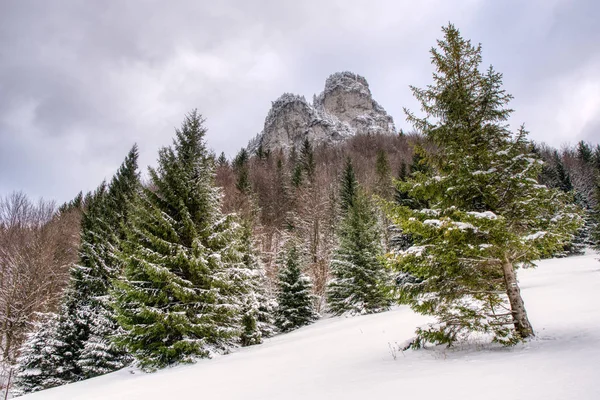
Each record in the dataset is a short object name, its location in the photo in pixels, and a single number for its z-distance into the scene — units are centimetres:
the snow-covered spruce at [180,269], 859
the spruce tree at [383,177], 3867
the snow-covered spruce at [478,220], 552
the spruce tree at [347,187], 2856
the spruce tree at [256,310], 1458
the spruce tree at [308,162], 4688
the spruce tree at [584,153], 5309
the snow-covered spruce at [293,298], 1930
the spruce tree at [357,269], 1750
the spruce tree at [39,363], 1322
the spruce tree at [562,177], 4125
